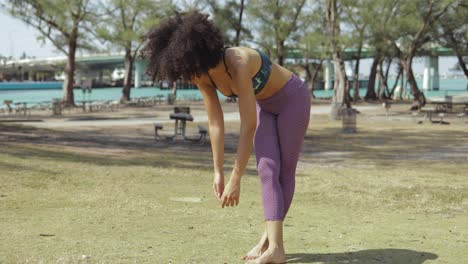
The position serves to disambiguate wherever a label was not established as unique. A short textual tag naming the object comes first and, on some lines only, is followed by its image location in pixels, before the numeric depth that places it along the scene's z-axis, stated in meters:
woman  3.42
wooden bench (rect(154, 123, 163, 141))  15.98
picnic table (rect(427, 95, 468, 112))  31.38
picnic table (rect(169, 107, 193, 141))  15.41
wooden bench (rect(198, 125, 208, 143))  15.04
